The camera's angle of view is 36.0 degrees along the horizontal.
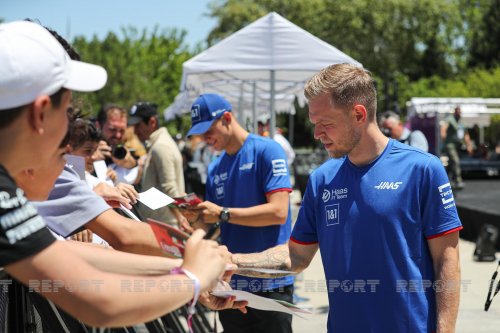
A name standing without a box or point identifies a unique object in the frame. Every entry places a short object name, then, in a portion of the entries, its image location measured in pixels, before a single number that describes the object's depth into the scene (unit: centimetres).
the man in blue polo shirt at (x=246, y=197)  485
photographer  703
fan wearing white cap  177
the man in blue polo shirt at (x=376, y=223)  305
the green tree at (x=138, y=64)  3759
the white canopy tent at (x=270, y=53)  791
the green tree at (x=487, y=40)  6025
